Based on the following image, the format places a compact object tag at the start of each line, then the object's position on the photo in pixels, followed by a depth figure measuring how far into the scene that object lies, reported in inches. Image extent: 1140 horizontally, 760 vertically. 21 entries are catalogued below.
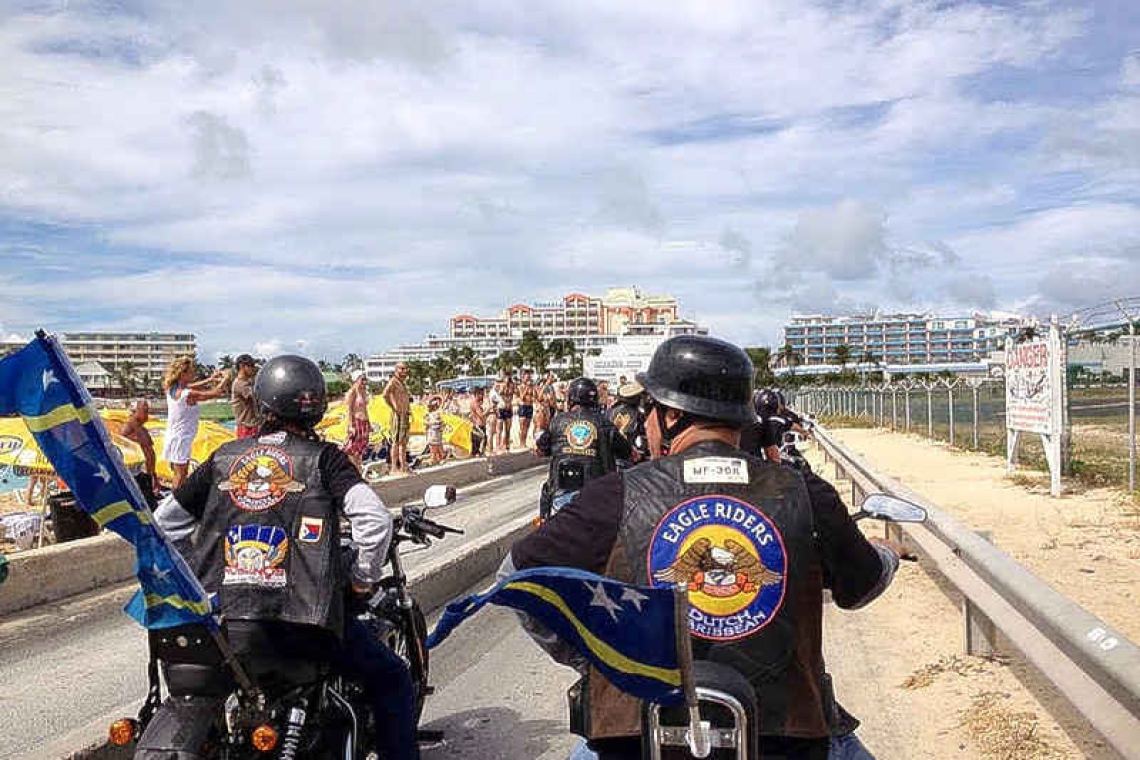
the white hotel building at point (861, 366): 5323.8
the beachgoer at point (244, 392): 523.2
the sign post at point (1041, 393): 629.6
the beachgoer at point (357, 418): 676.1
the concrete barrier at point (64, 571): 351.3
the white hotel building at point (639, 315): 6471.5
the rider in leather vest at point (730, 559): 104.3
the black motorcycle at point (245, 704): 142.6
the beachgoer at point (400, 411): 771.4
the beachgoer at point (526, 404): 1178.5
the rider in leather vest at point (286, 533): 156.2
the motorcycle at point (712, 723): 97.0
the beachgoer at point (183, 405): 505.4
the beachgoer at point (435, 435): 981.8
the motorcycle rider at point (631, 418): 412.5
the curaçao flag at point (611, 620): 93.0
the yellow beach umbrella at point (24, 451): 491.5
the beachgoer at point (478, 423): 1069.1
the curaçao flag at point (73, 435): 123.3
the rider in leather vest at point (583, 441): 400.8
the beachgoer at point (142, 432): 492.1
